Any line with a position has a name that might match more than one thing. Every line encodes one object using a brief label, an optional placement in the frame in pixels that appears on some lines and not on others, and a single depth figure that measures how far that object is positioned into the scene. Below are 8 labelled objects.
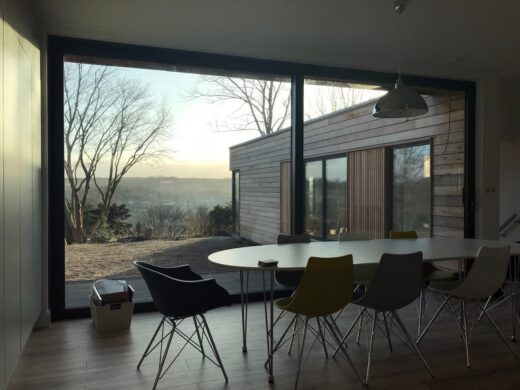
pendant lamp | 3.39
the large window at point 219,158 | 4.19
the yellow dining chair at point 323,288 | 2.63
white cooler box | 3.79
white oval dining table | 2.88
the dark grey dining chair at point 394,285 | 2.85
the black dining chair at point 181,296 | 2.71
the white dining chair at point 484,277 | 3.18
